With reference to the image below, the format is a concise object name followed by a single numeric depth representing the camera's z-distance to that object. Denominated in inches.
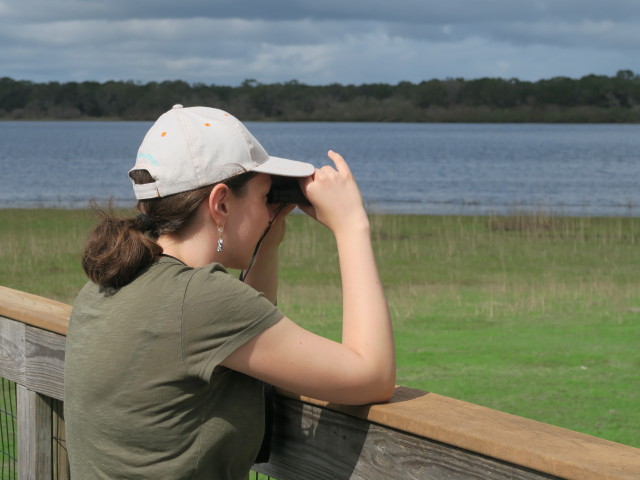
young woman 110.3
